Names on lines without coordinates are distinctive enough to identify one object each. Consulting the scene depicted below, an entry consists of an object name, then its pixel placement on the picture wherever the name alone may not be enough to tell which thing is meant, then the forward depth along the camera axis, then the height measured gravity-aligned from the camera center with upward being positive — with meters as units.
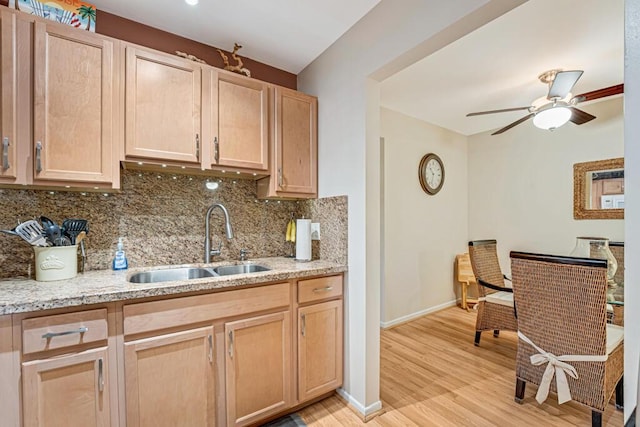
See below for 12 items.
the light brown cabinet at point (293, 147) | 2.09 +0.51
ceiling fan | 2.16 +0.91
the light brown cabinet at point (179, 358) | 1.16 -0.72
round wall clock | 3.71 +0.54
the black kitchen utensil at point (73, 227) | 1.54 -0.07
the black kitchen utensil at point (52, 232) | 1.47 -0.09
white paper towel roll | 2.16 -0.20
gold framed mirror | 2.99 +0.26
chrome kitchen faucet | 2.05 -0.17
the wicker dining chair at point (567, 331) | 1.61 -0.72
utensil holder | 1.43 -0.24
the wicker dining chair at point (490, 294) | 2.66 -0.80
